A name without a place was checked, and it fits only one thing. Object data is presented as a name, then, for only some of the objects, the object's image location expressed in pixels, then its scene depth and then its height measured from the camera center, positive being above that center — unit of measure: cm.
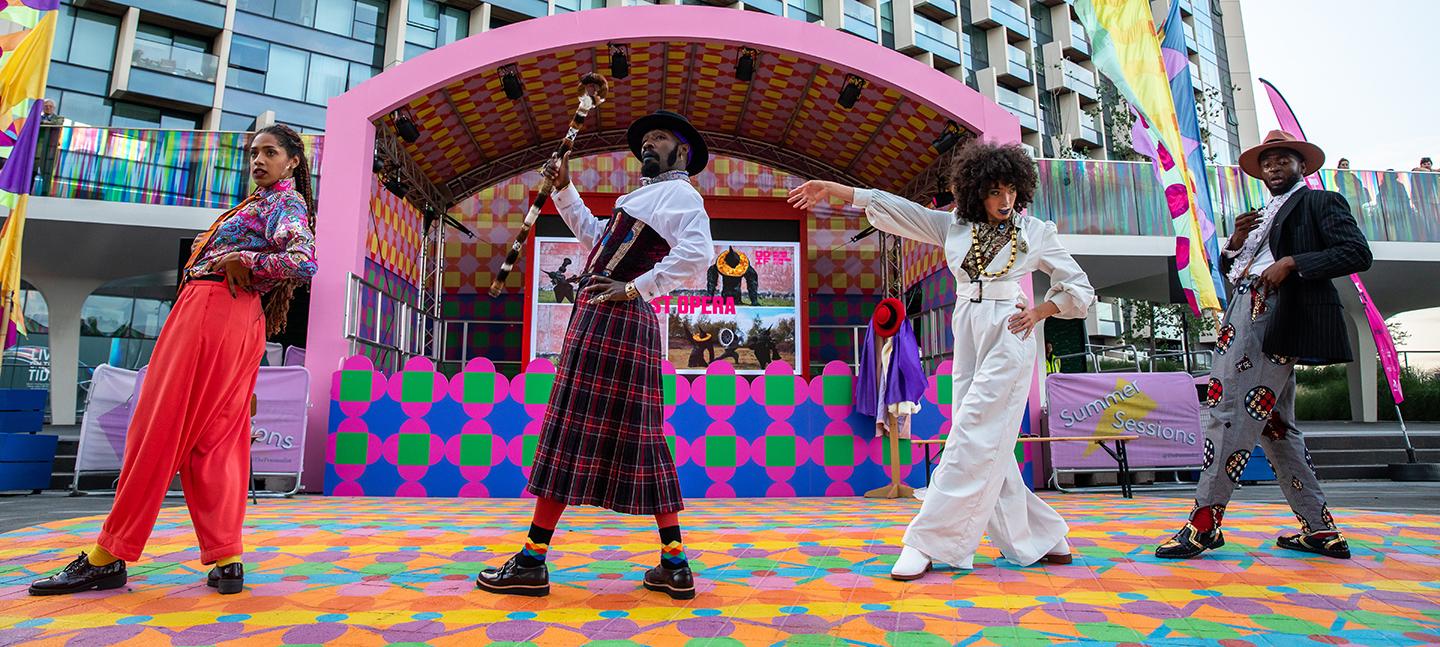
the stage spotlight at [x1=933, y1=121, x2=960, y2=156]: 929 +317
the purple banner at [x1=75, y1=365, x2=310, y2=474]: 691 -7
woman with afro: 306 +29
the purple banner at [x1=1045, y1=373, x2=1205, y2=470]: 812 -5
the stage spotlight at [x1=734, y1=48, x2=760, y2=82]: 931 +404
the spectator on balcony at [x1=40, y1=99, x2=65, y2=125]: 1105 +442
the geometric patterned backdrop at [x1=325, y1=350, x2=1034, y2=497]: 738 -21
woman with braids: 256 +9
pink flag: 814 +106
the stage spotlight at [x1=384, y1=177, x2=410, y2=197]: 959 +272
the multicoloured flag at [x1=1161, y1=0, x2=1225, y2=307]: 812 +294
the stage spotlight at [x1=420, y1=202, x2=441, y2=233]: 1136 +279
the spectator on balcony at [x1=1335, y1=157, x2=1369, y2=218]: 1373 +380
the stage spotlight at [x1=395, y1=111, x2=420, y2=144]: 898 +319
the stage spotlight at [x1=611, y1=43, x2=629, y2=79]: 909 +397
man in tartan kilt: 264 +6
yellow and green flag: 792 +296
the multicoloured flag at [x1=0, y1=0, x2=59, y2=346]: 638 +249
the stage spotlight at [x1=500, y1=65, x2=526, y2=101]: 902 +371
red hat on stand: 744 +87
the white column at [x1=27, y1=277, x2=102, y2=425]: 1470 +139
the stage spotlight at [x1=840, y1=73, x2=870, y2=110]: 937 +376
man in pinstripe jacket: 325 +27
